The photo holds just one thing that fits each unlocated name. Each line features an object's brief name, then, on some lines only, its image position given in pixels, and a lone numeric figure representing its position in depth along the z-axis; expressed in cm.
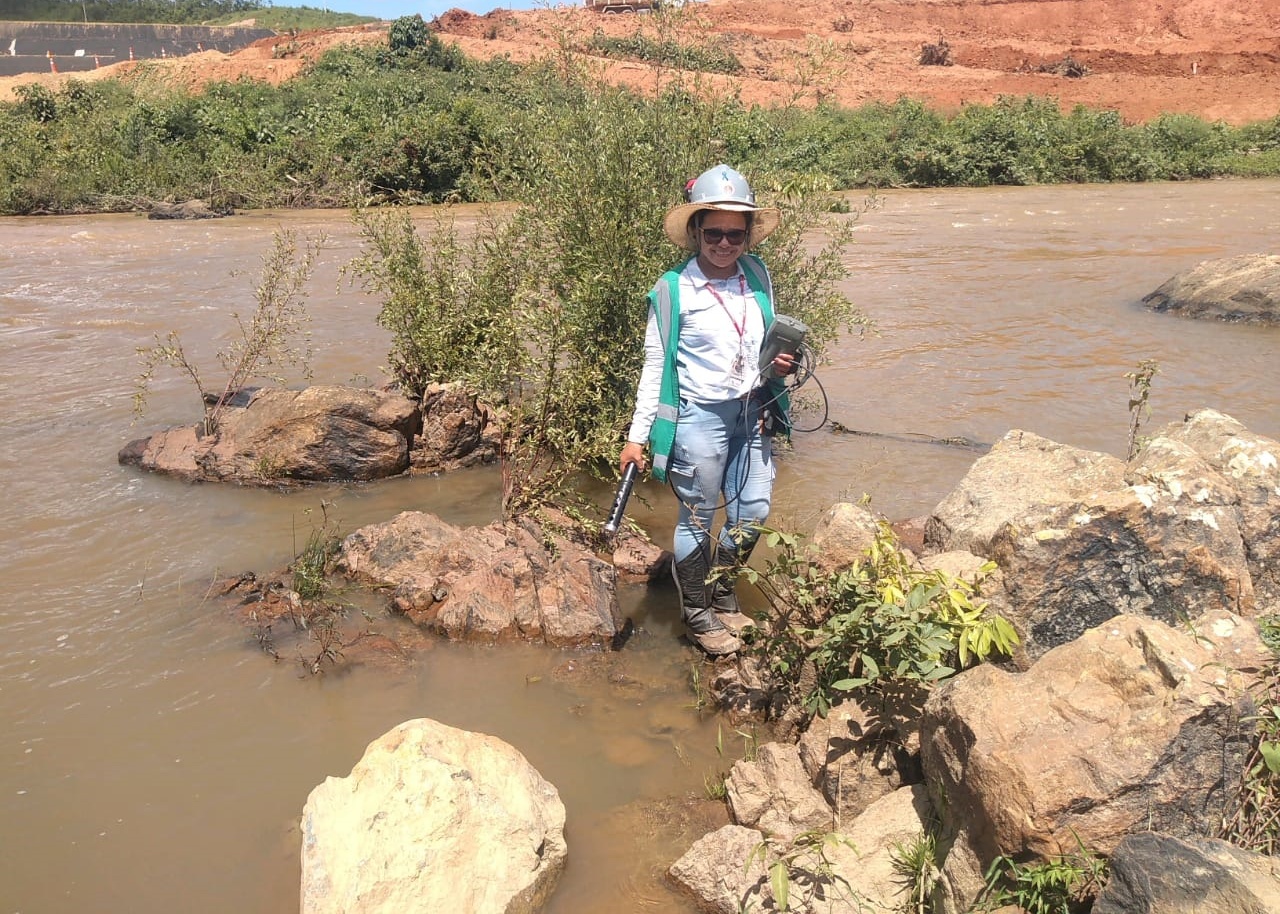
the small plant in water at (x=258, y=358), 720
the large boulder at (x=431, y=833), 288
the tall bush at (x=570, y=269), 577
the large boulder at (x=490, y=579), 460
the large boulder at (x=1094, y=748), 249
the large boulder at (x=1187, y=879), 213
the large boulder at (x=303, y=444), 638
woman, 402
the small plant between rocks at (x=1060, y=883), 243
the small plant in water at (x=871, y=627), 324
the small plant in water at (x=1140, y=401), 456
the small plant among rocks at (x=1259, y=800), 256
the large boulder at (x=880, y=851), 287
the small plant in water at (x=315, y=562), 481
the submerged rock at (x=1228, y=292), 1071
